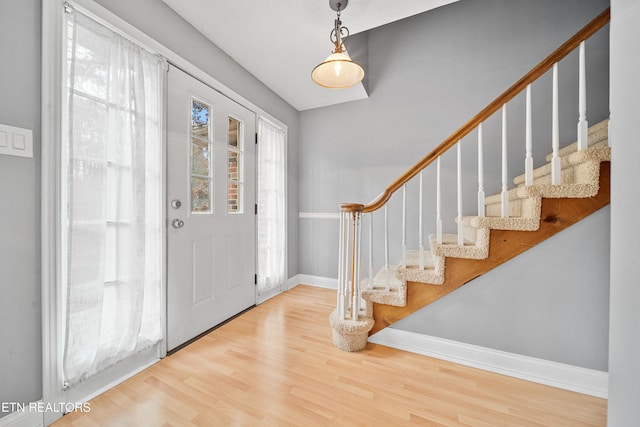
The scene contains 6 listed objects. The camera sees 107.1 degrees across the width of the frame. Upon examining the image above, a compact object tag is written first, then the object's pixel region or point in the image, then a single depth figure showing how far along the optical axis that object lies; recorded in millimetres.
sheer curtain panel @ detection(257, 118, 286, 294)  2740
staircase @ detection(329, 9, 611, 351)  1439
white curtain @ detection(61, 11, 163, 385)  1239
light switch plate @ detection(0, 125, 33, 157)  1033
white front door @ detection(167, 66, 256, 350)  1775
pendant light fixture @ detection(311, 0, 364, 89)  1569
